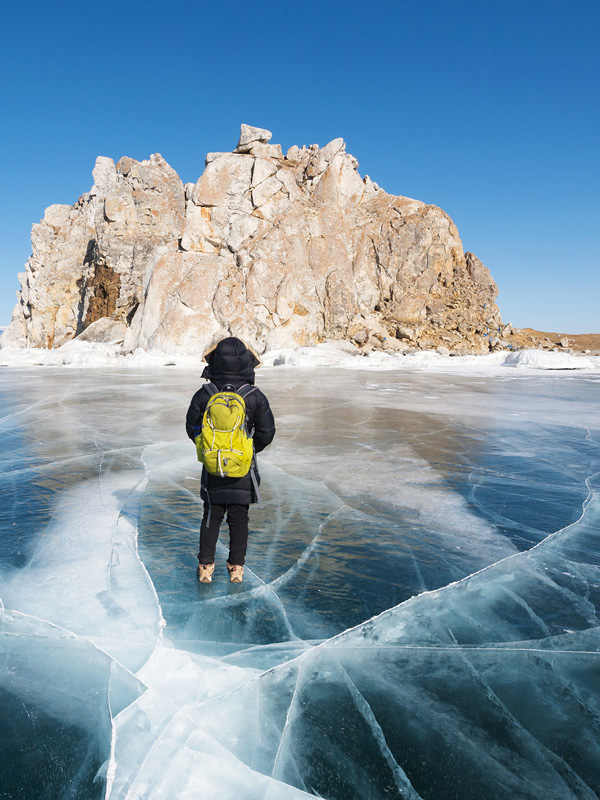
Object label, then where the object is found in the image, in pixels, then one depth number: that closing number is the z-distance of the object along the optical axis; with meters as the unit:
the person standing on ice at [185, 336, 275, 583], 2.90
